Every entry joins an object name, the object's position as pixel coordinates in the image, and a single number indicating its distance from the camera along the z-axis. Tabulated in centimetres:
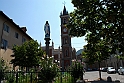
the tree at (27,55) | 2020
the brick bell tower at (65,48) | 5362
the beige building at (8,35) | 2159
